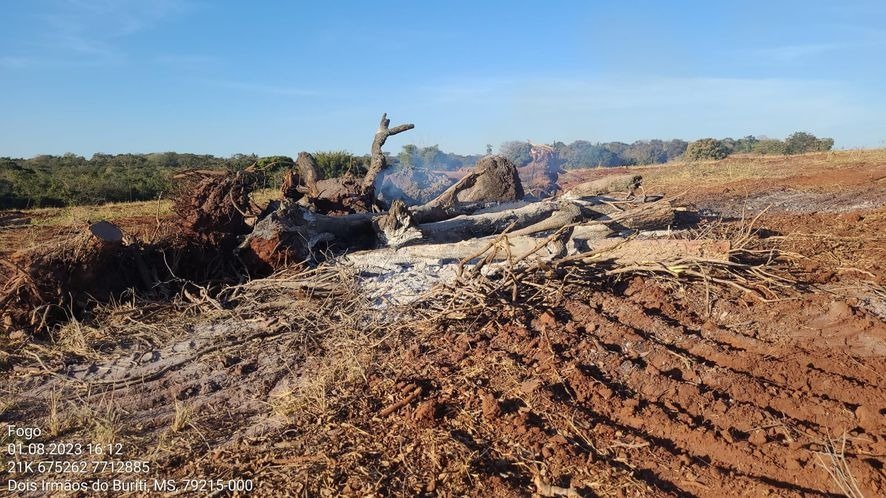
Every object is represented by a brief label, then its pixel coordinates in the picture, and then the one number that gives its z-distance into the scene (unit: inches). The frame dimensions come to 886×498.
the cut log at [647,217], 219.2
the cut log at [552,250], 174.2
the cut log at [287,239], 216.2
